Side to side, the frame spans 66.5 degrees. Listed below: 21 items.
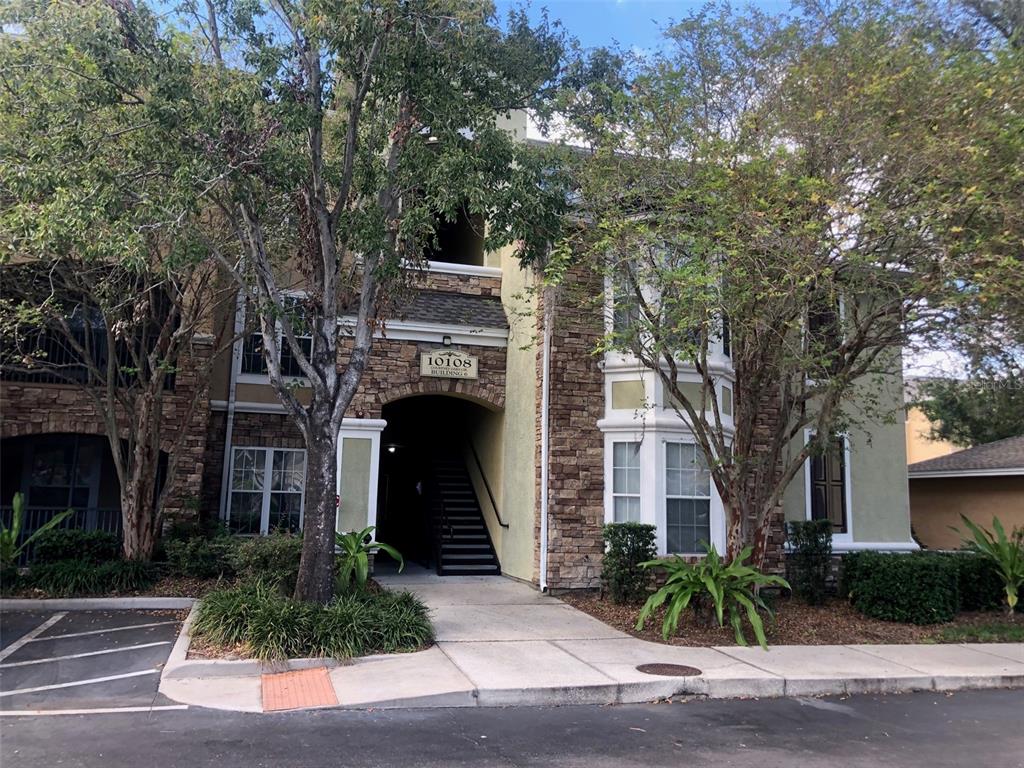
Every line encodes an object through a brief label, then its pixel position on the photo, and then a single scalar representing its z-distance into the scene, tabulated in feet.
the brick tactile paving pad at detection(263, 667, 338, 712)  22.06
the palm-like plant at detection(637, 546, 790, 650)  31.35
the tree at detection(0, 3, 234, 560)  26.78
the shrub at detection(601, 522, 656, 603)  38.01
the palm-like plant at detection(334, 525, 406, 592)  33.58
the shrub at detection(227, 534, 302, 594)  33.60
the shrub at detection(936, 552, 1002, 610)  41.06
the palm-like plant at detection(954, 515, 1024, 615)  40.34
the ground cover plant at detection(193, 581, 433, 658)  26.53
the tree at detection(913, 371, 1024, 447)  81.82
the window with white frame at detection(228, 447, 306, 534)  47.37
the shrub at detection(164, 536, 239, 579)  39.86
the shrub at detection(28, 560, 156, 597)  37.58
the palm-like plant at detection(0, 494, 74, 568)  38.63
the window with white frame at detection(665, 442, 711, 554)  40.88
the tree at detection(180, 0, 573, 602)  29.43
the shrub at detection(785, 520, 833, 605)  40.50
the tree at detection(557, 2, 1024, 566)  28.27
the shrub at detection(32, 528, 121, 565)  39.24
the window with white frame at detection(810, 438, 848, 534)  48.55
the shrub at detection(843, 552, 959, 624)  36.91
